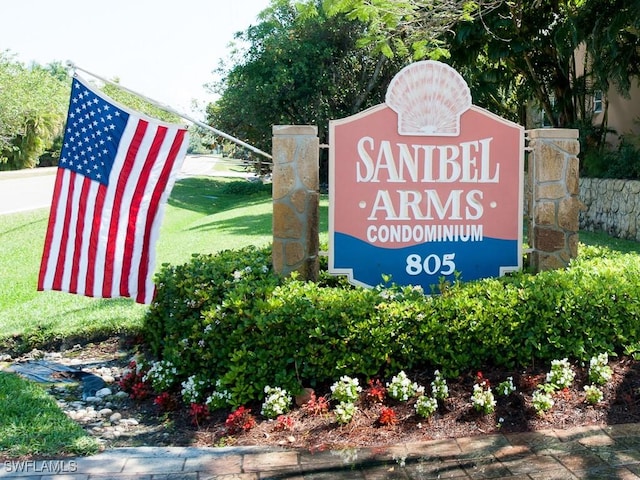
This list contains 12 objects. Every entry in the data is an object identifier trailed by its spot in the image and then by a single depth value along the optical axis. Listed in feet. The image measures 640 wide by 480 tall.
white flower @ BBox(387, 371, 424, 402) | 14.88
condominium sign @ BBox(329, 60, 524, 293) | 18.34
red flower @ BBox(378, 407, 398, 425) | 14.24
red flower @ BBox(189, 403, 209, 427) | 14.96
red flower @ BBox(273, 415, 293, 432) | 14.20
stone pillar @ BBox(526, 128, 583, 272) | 19.26
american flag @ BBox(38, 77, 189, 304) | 17.21
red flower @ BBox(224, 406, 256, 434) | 14.25
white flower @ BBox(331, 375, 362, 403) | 14.62
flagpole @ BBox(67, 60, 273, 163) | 17.67
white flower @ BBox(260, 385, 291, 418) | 14.74
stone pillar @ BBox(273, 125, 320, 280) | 17.94
